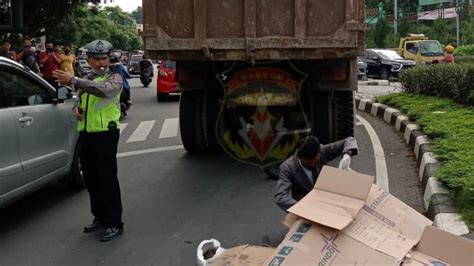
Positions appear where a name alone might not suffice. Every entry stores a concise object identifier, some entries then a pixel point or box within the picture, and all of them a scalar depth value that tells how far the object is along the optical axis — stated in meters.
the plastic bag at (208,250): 3.78
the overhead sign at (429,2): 56.71
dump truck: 5.91
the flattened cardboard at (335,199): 3.25
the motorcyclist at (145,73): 23.39
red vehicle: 16.24
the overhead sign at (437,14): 57.67
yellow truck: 27.28
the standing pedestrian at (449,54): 18.06
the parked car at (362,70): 24.36
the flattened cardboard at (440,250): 3.07
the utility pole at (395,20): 47.53
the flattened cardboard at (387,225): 3.20
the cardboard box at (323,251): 3.12
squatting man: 4.12
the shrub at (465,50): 34.28
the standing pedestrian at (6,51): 12.77
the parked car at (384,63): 26.03
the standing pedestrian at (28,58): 13.71
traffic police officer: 4.75
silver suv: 4.82
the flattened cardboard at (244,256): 3.57
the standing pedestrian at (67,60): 14.58
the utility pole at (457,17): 44.47
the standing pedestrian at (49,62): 14.27
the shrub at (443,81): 9.46
